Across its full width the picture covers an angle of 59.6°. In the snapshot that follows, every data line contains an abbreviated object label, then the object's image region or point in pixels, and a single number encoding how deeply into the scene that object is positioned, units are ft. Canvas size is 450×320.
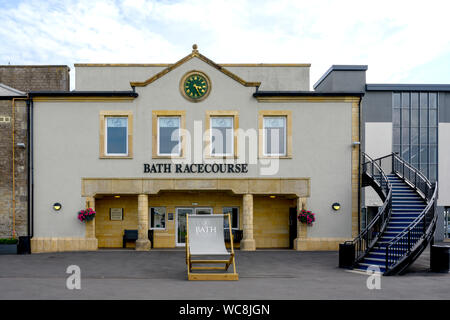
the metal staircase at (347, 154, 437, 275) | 40.67
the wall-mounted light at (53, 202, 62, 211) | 56.49
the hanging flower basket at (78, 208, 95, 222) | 56.13
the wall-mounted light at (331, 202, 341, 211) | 57.31
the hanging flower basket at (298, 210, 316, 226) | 56.70
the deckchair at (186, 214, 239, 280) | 36.78
